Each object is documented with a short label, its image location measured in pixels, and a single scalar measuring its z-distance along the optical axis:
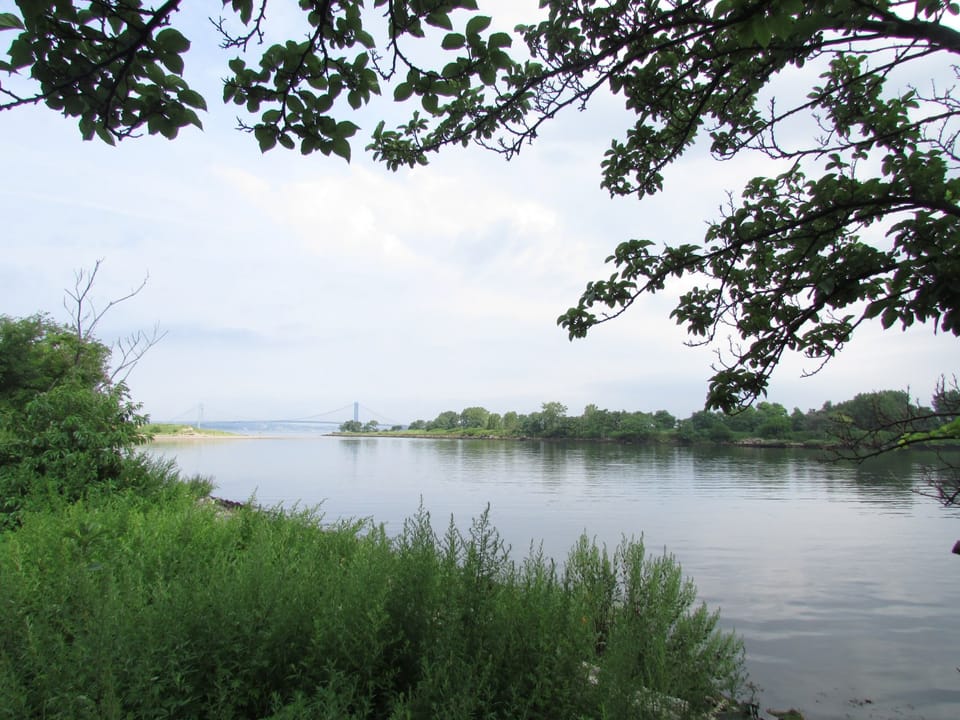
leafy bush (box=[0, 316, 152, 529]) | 9.23
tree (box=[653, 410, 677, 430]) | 118.70
